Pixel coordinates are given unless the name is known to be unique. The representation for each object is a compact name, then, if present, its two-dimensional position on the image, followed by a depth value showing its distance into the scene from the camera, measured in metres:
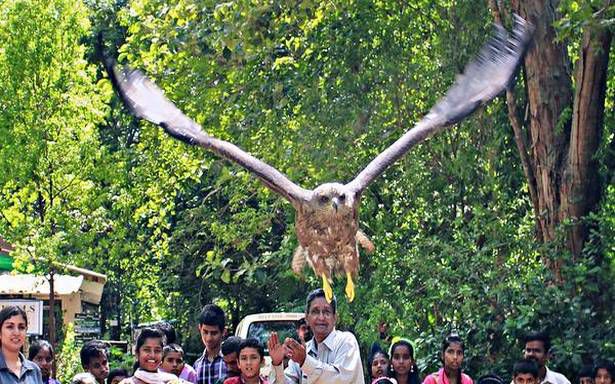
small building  19.45
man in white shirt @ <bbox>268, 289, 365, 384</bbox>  8.79
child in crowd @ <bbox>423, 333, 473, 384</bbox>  10.81
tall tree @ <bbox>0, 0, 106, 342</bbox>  18.03
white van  16.48
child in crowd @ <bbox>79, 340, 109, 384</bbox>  10.91
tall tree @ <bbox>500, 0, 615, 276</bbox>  14.39
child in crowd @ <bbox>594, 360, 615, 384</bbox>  11.62
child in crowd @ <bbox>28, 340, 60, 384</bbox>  10.69
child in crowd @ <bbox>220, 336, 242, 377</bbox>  9.90
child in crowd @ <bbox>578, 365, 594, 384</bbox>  11.96
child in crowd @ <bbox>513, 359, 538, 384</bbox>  11.01
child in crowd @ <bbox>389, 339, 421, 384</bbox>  11.05
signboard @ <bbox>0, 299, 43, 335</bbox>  14.91
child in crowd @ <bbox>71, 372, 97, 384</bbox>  9.91
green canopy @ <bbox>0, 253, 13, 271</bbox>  20.73
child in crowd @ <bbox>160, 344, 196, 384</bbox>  10.52
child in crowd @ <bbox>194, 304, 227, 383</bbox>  10.41
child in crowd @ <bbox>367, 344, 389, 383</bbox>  11.32
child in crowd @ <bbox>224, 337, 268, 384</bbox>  9.33
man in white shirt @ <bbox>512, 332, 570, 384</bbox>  11.34
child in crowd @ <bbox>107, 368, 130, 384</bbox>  10.92
